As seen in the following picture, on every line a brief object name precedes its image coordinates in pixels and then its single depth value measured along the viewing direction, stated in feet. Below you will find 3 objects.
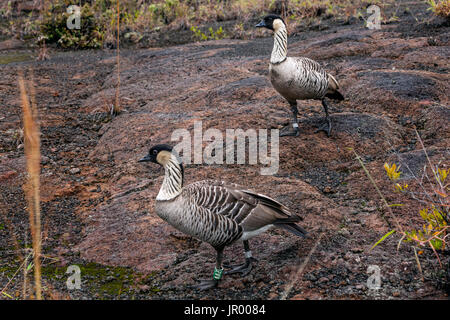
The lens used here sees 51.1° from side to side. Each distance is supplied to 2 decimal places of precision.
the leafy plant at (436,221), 12.21
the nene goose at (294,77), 21.48
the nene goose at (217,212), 13.69
